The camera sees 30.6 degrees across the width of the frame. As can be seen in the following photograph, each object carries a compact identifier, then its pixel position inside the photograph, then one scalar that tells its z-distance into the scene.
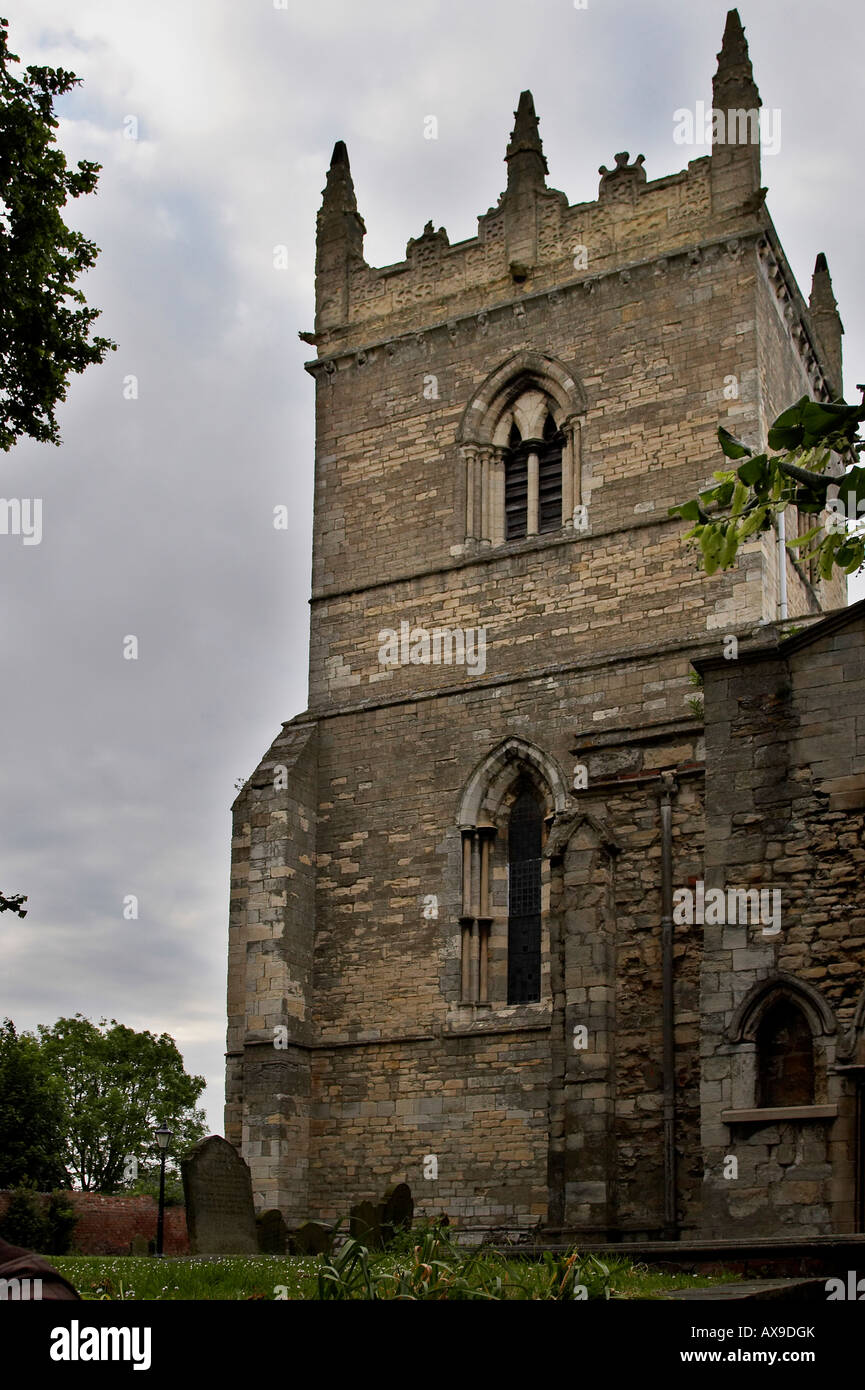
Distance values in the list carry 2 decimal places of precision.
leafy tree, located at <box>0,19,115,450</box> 13.05
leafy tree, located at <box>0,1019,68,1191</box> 36.53
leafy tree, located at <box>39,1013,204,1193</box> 53.12
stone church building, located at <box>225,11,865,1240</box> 21.47
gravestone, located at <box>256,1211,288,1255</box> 18.59
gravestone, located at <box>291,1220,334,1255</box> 16.67
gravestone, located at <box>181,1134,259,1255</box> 16.11
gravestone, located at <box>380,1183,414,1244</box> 19.02
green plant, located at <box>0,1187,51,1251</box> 24.98
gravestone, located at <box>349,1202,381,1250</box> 18.02
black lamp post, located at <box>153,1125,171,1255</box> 22.65
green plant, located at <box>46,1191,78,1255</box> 25.80
